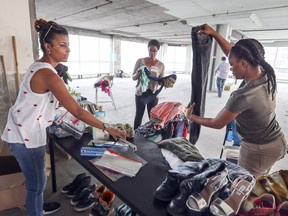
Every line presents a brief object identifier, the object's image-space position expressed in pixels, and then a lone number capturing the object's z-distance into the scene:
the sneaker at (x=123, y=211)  1.33
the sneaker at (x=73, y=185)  1.79
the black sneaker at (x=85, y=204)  1.60
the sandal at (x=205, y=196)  0.62
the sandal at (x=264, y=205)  0.59
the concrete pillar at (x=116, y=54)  12.45
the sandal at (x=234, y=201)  0.61
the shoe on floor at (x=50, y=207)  1.58
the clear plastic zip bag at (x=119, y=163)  1.01
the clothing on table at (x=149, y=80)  2.16
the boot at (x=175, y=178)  0.76
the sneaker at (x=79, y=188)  1.75
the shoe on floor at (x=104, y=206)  1.41
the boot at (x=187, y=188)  0.68
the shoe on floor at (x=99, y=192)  1.51
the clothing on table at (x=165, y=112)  1.65
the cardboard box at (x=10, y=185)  1.54
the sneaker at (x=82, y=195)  1.66
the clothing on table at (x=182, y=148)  1.00
